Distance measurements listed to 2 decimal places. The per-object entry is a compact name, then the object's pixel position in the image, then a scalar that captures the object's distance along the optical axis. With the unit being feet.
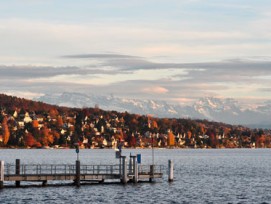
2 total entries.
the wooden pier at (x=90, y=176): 301.43
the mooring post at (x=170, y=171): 329.03
